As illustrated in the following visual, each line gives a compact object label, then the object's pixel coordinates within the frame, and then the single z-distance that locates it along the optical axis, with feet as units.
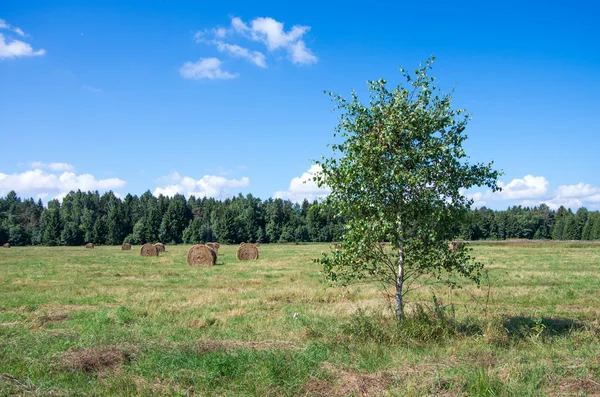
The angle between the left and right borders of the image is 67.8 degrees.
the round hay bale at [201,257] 108.37
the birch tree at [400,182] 33.14
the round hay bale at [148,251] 153.17
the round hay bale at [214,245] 192.15
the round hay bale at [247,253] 133.08
